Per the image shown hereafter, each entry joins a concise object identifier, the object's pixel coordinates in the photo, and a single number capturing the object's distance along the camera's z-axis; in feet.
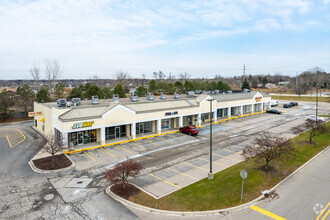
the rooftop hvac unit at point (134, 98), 127.21
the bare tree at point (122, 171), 54.54
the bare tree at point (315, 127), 96.12
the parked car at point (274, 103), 230.89
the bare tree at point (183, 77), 465.88
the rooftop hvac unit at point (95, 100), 114.26
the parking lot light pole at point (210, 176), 62.49
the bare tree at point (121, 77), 375.53
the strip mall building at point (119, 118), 93.91
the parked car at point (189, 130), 114.82
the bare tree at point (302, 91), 311.41
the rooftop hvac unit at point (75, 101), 110.22
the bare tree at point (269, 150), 64.69
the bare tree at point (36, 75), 272.31
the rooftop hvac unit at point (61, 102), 100.10
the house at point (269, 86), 513.41
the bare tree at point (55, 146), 77.54
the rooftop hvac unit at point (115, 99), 116.23
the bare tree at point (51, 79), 281.62
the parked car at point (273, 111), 183.73
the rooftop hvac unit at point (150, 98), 137.86
